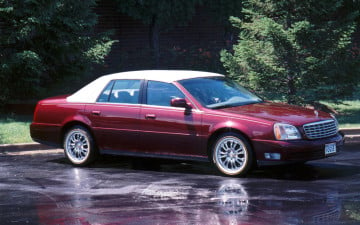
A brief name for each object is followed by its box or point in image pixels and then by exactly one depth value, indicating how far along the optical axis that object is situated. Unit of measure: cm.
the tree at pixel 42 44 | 1898
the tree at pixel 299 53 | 1791
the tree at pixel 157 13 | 2636
